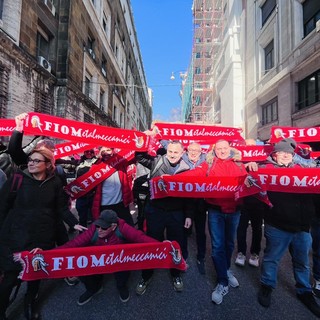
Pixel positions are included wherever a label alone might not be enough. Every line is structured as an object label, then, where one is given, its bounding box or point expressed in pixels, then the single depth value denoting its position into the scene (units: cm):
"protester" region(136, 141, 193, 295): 303
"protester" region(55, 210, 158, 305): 261
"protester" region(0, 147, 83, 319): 227
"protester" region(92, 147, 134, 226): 362
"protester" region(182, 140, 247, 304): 283
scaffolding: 2927
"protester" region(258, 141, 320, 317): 259
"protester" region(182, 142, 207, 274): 343
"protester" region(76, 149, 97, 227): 455
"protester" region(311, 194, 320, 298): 291
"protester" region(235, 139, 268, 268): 366
